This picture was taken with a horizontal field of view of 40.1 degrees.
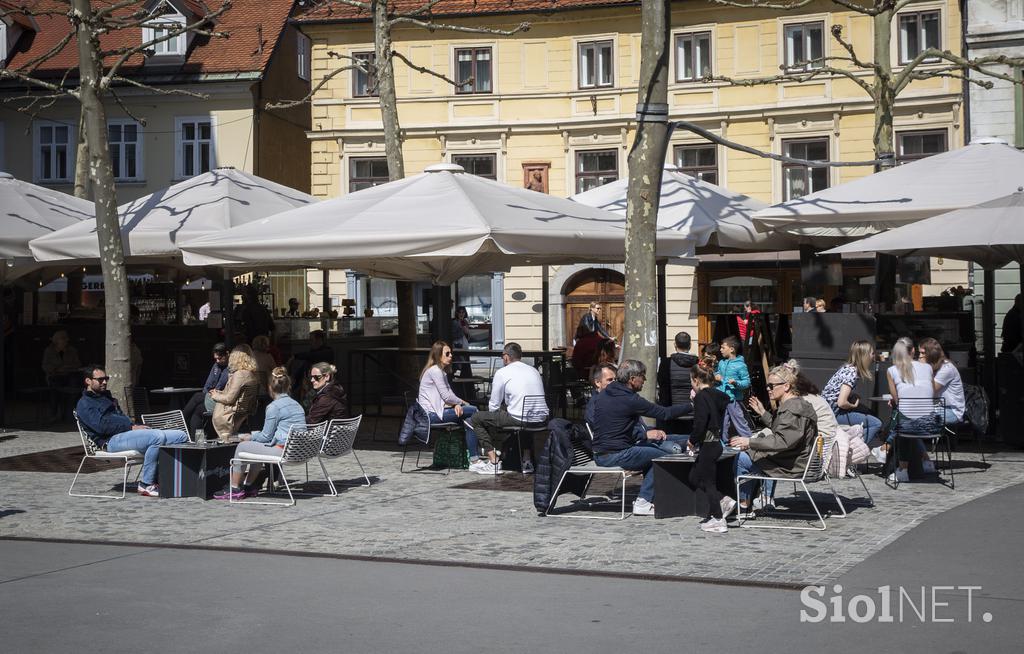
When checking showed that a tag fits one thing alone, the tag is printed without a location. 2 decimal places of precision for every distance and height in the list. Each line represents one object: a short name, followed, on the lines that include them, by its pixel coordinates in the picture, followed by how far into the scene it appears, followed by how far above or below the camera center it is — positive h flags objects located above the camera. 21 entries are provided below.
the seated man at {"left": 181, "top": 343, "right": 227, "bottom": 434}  15.64 -0.49
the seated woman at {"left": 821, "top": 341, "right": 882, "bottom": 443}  13.62 -0.47
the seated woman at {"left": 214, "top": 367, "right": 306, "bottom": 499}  12.50 -0.78
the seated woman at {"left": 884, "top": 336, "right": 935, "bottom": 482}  12.98 -0.45
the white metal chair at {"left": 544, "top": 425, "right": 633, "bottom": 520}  11.16 -1.00
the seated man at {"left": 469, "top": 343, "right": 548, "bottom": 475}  13.82 -0.61
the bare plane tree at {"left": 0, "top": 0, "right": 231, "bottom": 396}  17.75 +2.53
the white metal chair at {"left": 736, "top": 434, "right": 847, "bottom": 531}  10.51 -0.95
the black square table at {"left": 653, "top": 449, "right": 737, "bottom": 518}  10.96 -1.16
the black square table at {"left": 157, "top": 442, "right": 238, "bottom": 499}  12.50 -1.08
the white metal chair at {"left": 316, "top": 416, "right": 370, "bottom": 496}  12.77 -0.84
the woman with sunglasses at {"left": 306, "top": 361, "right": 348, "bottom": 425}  13.80 -0.49
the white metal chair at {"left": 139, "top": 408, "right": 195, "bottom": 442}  13.79 -0.70
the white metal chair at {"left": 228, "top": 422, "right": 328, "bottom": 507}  12.26 -0.92
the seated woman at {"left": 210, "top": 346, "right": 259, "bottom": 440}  13.77 -0.47
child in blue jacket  14.70 -0.32
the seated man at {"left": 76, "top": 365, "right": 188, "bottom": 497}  12.84 -0.76
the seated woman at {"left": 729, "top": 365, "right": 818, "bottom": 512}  10.60 -0.72
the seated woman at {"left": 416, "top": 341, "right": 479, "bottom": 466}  14.52 -0.57
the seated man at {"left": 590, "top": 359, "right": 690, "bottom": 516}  11.27 -0.74
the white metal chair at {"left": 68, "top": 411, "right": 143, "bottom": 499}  12.81 -0.96
